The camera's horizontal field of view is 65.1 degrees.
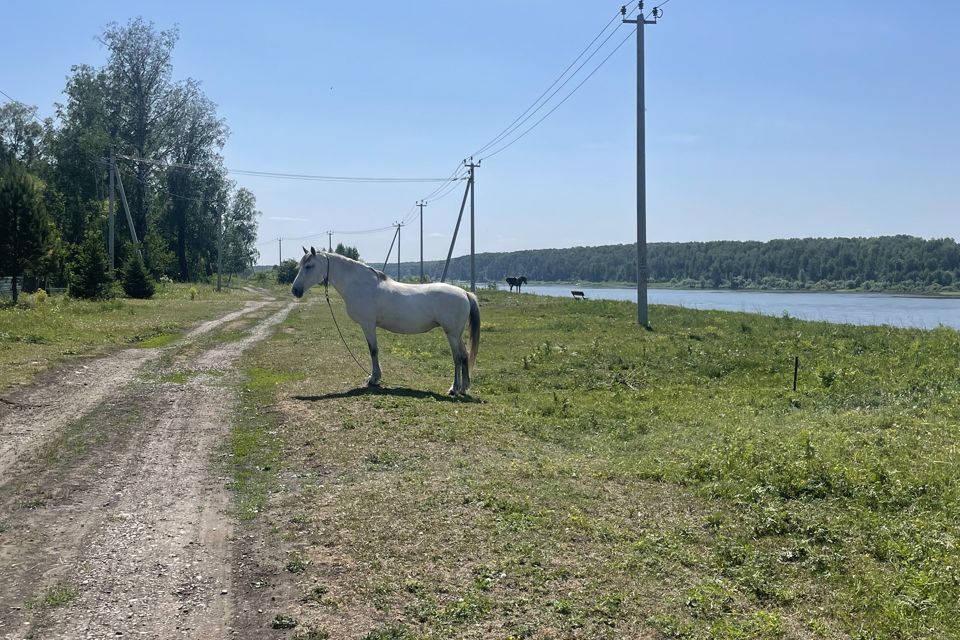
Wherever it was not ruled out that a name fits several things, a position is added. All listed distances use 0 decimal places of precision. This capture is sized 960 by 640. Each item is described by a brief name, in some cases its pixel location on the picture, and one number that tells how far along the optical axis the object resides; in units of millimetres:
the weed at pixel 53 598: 4383
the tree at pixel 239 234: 94438
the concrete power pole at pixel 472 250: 49934
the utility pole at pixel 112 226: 38594
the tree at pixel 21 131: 68875
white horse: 13070
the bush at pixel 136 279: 39062
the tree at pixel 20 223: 28703
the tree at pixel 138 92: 55344
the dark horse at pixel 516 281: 67619
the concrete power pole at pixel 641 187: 27048
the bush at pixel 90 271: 32969
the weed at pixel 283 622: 4246
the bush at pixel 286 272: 93475
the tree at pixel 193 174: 63406
